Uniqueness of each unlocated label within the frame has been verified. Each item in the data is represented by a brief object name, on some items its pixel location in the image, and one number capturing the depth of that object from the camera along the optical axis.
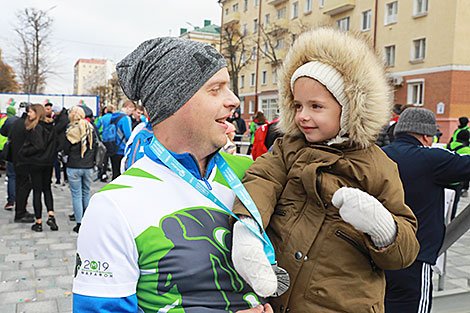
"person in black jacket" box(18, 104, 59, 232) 6.84
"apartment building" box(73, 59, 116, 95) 153.30
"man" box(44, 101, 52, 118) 9.50
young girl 1.53
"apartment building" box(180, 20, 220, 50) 62.27
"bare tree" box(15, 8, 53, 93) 28.68
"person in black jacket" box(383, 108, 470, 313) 3.29
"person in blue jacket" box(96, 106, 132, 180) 9.54
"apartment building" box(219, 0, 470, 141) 22.72
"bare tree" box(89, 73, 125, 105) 58.31
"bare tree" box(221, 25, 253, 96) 36.28
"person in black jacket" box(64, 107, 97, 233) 6.80
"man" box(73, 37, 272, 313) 1.34
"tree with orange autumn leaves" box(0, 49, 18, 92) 48.75
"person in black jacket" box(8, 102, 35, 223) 7.03
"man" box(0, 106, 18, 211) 8.38
